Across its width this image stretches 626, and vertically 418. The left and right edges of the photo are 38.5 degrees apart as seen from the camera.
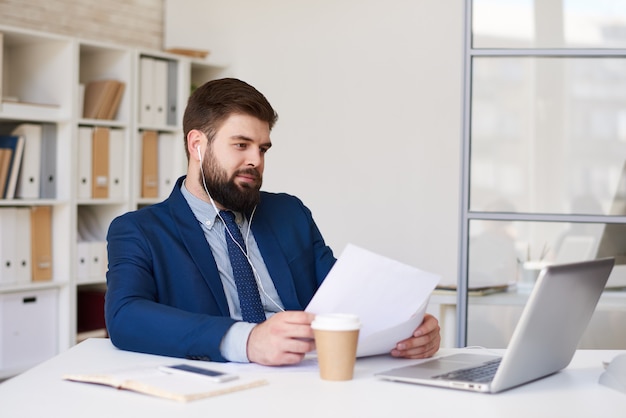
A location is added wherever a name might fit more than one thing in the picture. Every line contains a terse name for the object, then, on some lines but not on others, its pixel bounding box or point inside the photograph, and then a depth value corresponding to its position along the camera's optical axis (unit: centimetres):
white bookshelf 424
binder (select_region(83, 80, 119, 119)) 459
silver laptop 138
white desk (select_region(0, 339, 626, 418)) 127
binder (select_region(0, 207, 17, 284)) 416
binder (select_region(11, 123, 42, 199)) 425
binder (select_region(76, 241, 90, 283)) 449
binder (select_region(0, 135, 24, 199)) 417
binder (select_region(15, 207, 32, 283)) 423
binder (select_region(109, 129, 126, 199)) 464
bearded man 170
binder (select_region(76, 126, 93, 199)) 446
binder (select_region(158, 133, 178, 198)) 494
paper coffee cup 142
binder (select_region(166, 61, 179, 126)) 496
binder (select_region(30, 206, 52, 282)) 431
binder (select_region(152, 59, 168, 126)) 487
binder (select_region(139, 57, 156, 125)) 479
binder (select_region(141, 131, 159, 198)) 483
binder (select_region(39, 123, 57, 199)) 437
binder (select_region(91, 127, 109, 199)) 454
